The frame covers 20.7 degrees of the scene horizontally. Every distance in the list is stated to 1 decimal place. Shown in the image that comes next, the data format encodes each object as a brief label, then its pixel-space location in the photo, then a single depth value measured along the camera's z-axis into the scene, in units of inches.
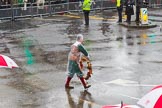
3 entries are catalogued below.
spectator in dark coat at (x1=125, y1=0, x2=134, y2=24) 1139.5
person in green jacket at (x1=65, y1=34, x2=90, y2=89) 546.7
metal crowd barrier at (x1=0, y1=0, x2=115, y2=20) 1318.9
